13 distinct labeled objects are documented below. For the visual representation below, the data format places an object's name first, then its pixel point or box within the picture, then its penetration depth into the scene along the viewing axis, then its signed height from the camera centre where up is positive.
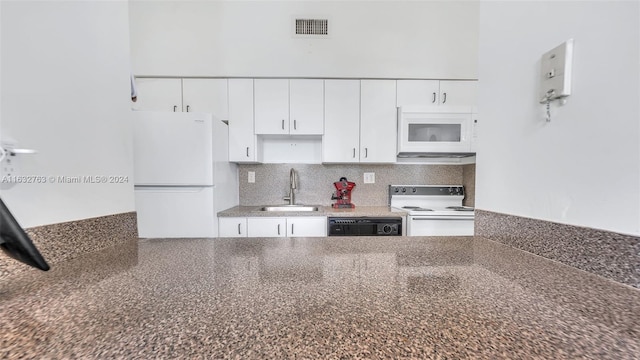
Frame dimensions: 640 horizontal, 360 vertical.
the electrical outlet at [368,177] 2.52 -0.06
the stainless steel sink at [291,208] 2.37 -0.37
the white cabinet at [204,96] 2.15 +0.67
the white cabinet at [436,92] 2.21 +0.74
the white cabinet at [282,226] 2.00 -0.46
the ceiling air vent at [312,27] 2.22 +1.35
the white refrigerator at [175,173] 1.78 -0.02
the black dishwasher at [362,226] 2.00 -0.46
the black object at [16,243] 0.41 -0.13
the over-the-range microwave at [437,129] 2.12 +0.38
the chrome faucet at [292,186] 2.44 -0.15
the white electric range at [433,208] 2.01 -0.35
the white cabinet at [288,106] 2.19 +0.60
